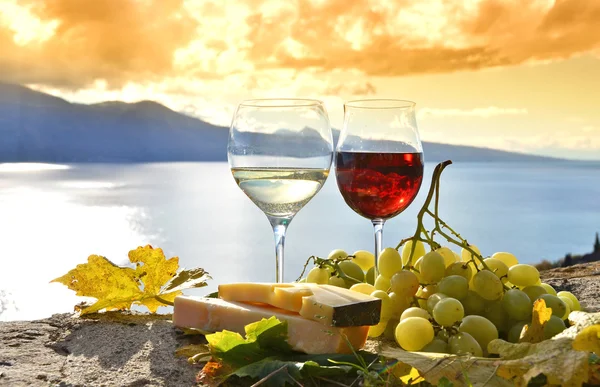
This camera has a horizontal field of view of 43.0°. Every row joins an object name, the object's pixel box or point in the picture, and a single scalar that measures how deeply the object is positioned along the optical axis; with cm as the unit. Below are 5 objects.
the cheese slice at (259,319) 52
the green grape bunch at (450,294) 52
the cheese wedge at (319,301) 52
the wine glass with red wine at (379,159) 66
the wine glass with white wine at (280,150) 64
